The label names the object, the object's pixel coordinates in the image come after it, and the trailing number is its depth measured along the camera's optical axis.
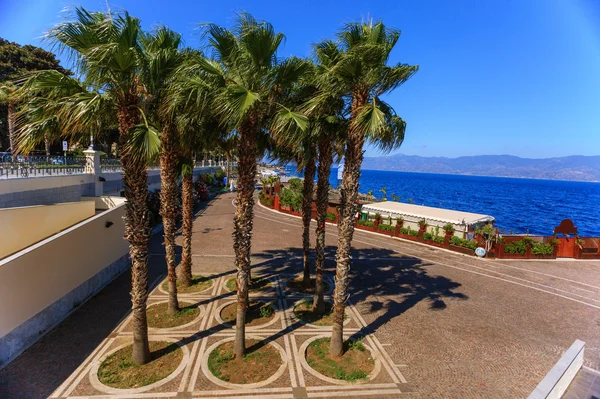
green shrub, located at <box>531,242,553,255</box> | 20.09
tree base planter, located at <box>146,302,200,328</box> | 9.48
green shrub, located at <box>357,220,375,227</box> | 25.50
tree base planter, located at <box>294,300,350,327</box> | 10.06
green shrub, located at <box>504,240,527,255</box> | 19.83
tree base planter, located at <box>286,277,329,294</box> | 12.48
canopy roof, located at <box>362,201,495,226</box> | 22.91
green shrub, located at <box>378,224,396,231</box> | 24.19
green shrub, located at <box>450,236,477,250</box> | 20.17
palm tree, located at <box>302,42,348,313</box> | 8.07
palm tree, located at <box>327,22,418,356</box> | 7.14
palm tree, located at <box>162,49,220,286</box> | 7.14
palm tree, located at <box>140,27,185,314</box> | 7.29
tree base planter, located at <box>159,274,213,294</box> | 11.93
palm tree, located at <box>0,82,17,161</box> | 20.78
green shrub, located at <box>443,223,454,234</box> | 21.19
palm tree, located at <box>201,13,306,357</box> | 6.78
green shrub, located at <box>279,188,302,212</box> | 29.69
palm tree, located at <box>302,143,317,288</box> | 12.09
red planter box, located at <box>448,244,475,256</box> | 20.21
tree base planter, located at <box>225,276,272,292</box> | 12.43
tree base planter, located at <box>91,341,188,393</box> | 6.90
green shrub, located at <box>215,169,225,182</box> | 53.91
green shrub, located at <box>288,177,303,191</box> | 31.15
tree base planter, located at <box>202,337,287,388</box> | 7.23
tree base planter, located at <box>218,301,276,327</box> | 9.84
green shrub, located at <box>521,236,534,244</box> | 20.17
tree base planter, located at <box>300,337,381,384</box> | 7.55
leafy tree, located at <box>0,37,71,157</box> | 31.66
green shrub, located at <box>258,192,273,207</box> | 34.50
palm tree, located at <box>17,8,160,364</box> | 5.81
